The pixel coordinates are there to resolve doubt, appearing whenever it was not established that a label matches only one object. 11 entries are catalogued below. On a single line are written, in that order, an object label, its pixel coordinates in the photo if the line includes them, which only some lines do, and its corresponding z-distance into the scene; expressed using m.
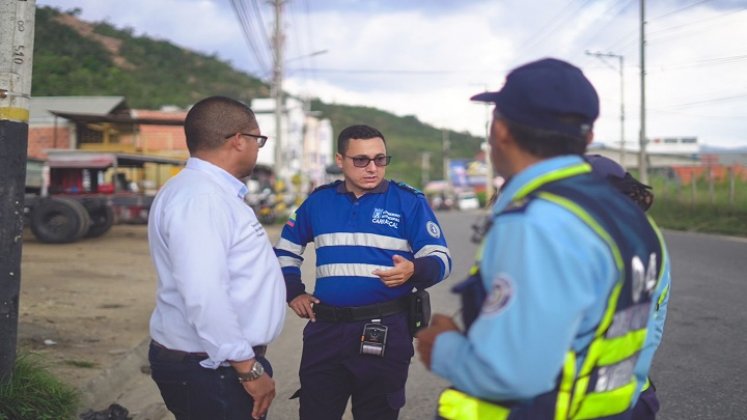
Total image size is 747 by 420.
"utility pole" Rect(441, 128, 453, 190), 88.38
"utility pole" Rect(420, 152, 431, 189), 97.93
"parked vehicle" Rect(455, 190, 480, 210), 65.81
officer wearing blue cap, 1.58
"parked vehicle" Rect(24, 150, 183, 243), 16.50
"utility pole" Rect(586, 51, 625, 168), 36.50
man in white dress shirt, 2.55
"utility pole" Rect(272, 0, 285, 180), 29.69
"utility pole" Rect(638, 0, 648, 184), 29.70
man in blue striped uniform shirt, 3.45
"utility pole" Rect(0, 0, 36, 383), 4.14
